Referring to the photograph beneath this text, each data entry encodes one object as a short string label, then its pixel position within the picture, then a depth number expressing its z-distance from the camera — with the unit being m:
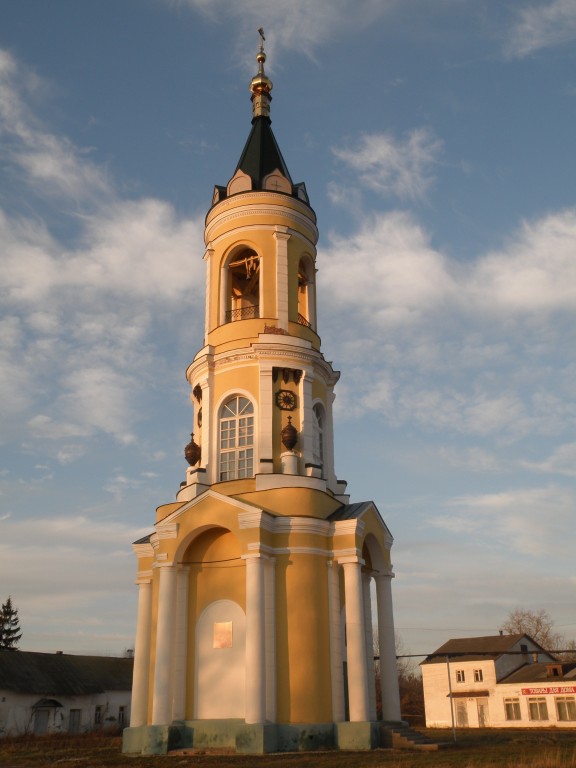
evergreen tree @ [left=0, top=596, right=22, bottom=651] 53.66
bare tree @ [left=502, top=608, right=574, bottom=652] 69.69
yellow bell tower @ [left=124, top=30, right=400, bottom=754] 20.28
